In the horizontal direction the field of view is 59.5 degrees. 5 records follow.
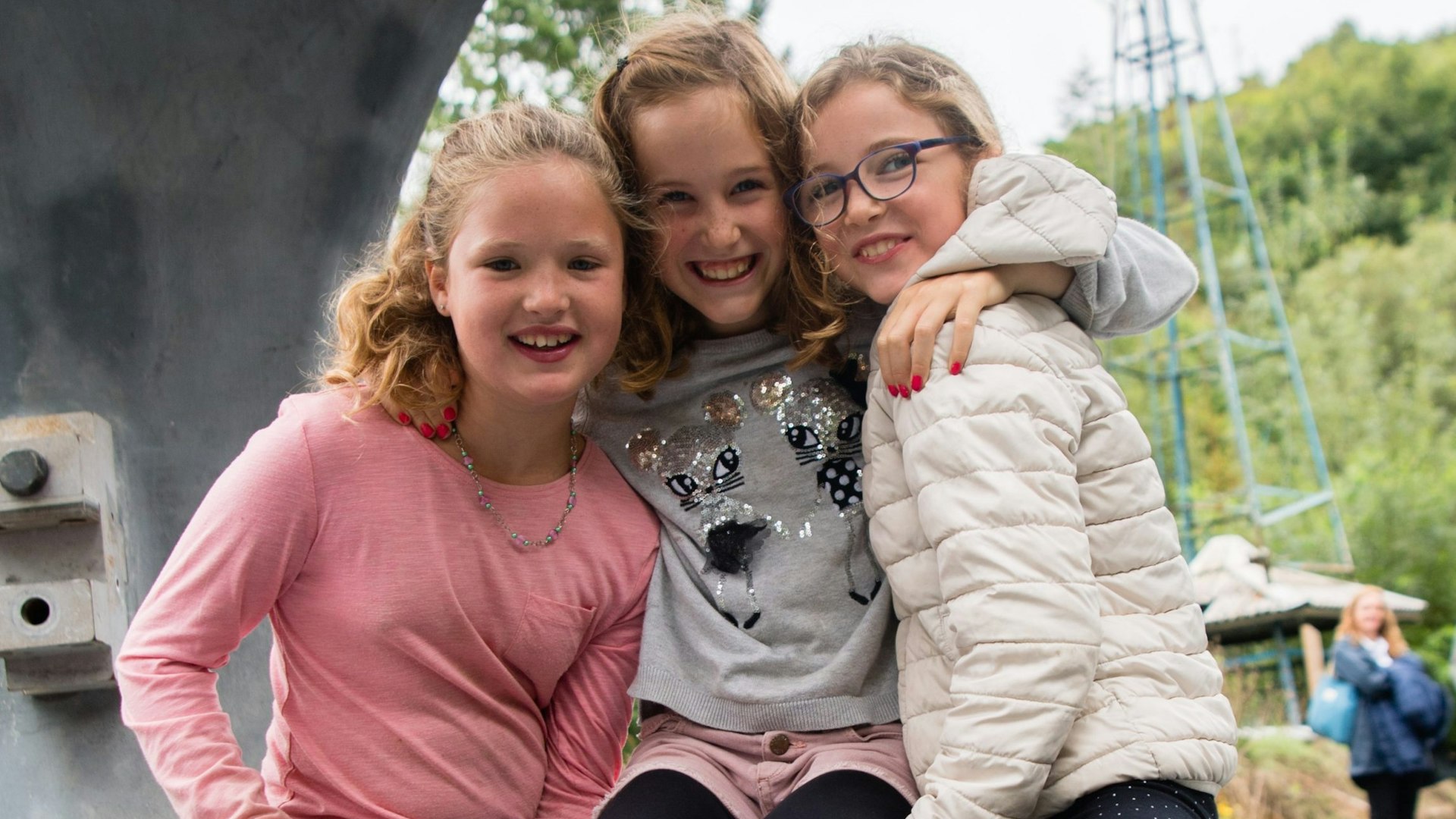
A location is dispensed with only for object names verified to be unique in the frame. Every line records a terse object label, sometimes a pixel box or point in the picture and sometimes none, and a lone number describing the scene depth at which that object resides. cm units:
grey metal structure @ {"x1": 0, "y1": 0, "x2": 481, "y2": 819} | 212
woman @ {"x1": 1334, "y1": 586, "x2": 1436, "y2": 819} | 613
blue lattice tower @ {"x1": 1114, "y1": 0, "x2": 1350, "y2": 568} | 1176
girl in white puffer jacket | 151
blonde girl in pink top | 186
